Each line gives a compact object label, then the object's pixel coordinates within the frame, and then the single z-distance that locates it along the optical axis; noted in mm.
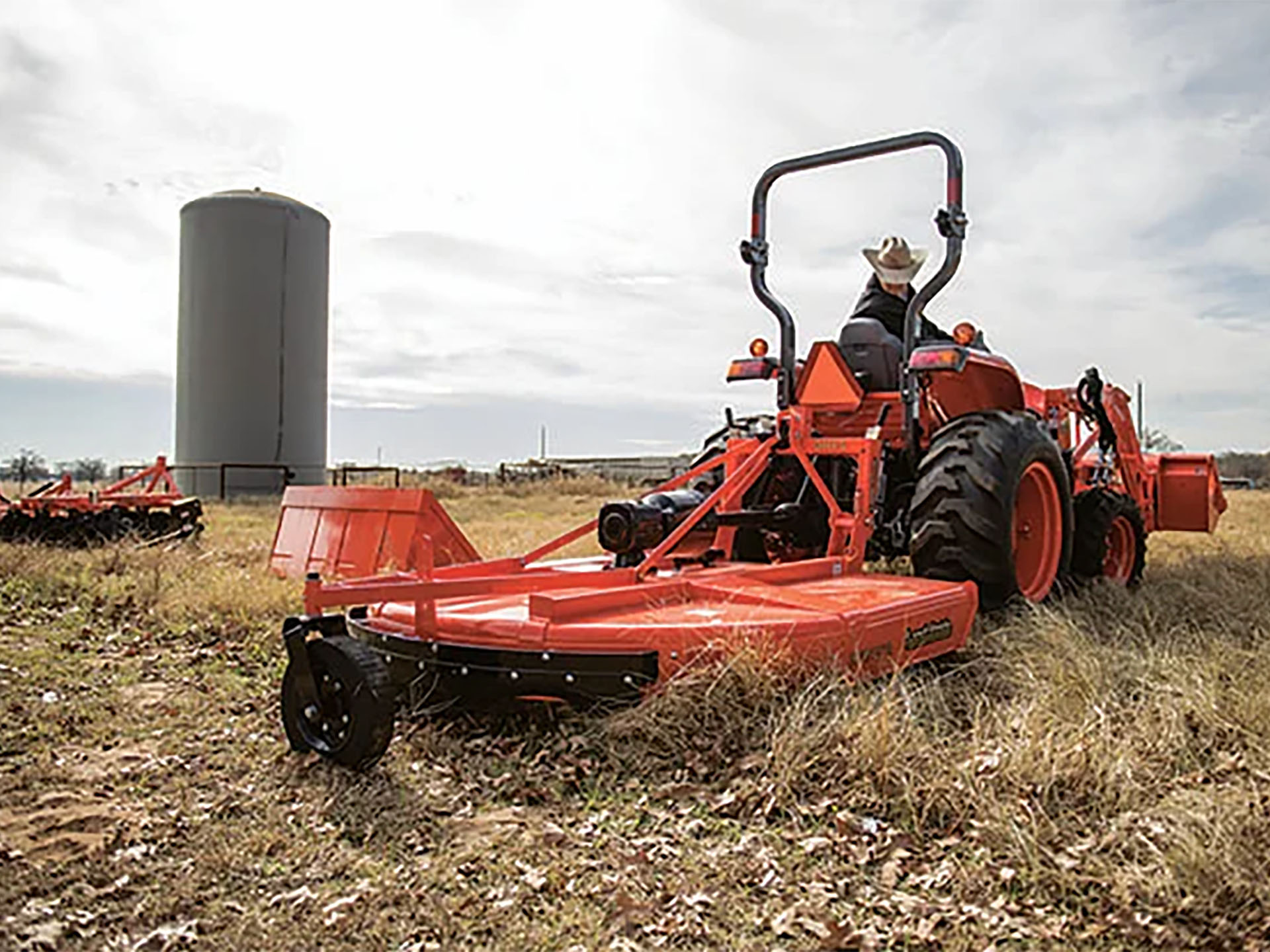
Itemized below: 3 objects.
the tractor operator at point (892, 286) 5996
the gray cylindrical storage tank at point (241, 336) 19094
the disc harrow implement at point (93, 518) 9039
